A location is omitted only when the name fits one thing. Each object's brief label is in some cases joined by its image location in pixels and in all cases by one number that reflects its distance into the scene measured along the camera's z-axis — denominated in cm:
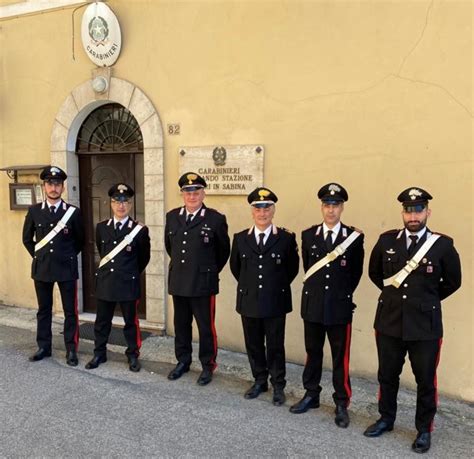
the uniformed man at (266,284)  409
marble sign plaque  534
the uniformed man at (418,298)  346
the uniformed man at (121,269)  481
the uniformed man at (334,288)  382
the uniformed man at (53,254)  509
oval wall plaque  599
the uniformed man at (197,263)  451
